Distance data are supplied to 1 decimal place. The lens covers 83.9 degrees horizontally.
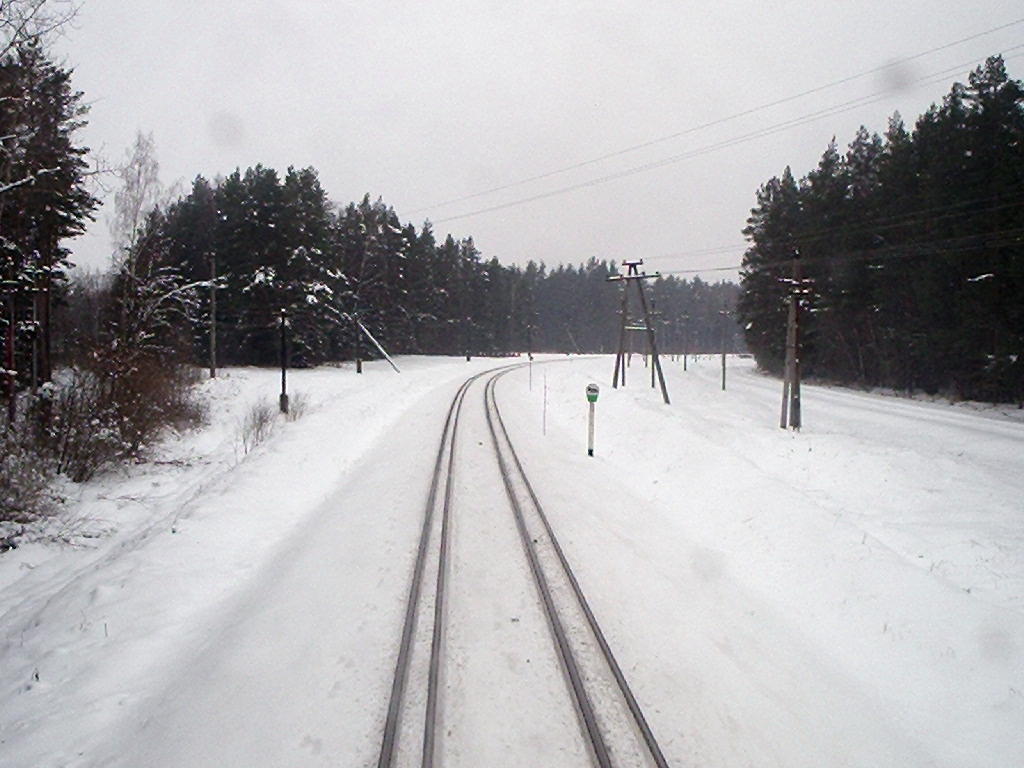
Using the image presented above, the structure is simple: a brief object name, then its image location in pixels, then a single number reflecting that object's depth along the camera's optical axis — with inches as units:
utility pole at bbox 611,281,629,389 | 1356.1
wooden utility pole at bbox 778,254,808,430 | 844.6
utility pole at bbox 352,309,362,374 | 1643.9
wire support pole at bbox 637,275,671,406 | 1139.9
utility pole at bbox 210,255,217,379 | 1290.6
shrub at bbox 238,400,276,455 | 710.5
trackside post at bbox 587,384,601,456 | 637.3
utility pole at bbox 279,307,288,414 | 917.8
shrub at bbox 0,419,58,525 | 408.2
